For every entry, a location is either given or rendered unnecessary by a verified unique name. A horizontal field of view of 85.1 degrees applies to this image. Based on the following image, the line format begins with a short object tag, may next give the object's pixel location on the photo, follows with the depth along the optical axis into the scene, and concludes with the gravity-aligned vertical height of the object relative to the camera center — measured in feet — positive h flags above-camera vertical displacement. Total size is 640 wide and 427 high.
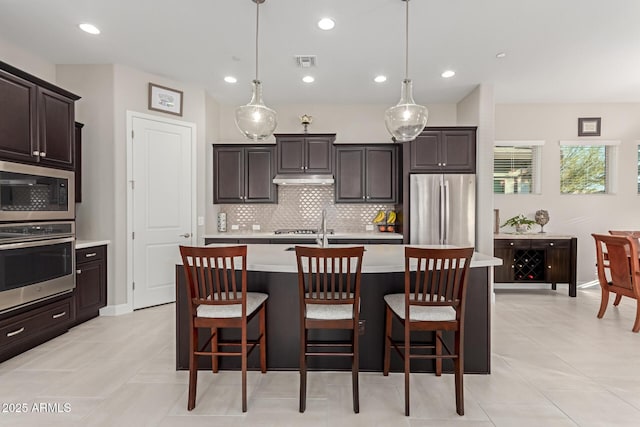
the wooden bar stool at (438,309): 7.07 -2.18
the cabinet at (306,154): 17.89 +2.87
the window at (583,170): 19.53 +2.29
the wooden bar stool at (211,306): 7.18 -2.15
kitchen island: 9.03 -2.87
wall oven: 9.45 -1.56
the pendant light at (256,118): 9.41 +2.51
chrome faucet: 10.21 -0.76
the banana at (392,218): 18.34 -0.42
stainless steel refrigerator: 16.08 +0.06
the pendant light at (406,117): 9.18 +2.48
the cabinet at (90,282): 12.50 -2.74
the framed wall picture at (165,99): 15.03 +4.87
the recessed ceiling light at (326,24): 10.68 +5.82
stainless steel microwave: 9.45 +0.47
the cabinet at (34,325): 9.56 -3.48
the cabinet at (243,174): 18.10 +1.86
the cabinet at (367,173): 17.95 +1.91
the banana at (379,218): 18.45 -0.42
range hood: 17.54 +1.55
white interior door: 14.64 +0.24
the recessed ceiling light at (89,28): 11.10 +5.85
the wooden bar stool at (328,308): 7.03 -2.15
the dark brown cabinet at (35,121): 9.53 +2.65
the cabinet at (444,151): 16.56 +2.83
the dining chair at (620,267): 12.37 -2.11
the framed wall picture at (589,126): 19.17 +4.67
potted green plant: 18.30 -0.67
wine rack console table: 17.38 -2.41
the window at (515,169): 19.67 +2.36
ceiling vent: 13.32 +5.84
